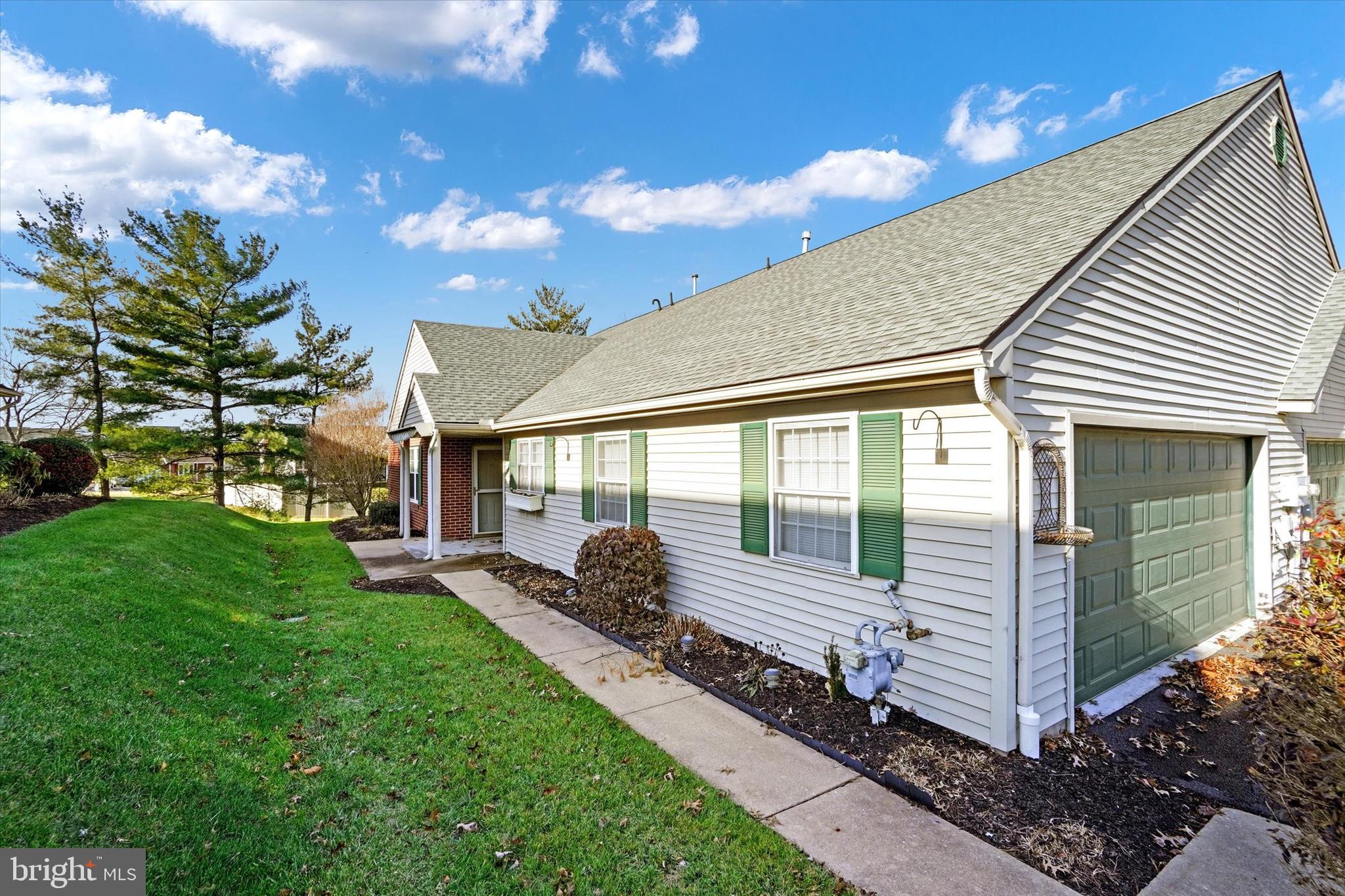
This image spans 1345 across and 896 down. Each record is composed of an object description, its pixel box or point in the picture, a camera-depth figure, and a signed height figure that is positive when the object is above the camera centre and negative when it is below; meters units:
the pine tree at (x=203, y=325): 17.16 +3.82
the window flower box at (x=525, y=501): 10.48 -1.18
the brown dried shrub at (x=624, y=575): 6.89 -1.71
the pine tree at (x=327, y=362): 22.67 +3.65
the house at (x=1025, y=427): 3.99 +0.10
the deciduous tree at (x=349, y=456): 18.52 -0.43
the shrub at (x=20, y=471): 9.41 -0.45
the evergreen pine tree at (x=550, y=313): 33.03 +7.65
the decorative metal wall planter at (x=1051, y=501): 3.89 -0.47
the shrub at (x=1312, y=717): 2.15 -1.22
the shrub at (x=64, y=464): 10.84 -0.39
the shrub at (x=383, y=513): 16.55 -2.14
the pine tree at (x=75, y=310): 16.34 +4.21
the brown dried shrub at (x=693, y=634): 6.15 -2.26
